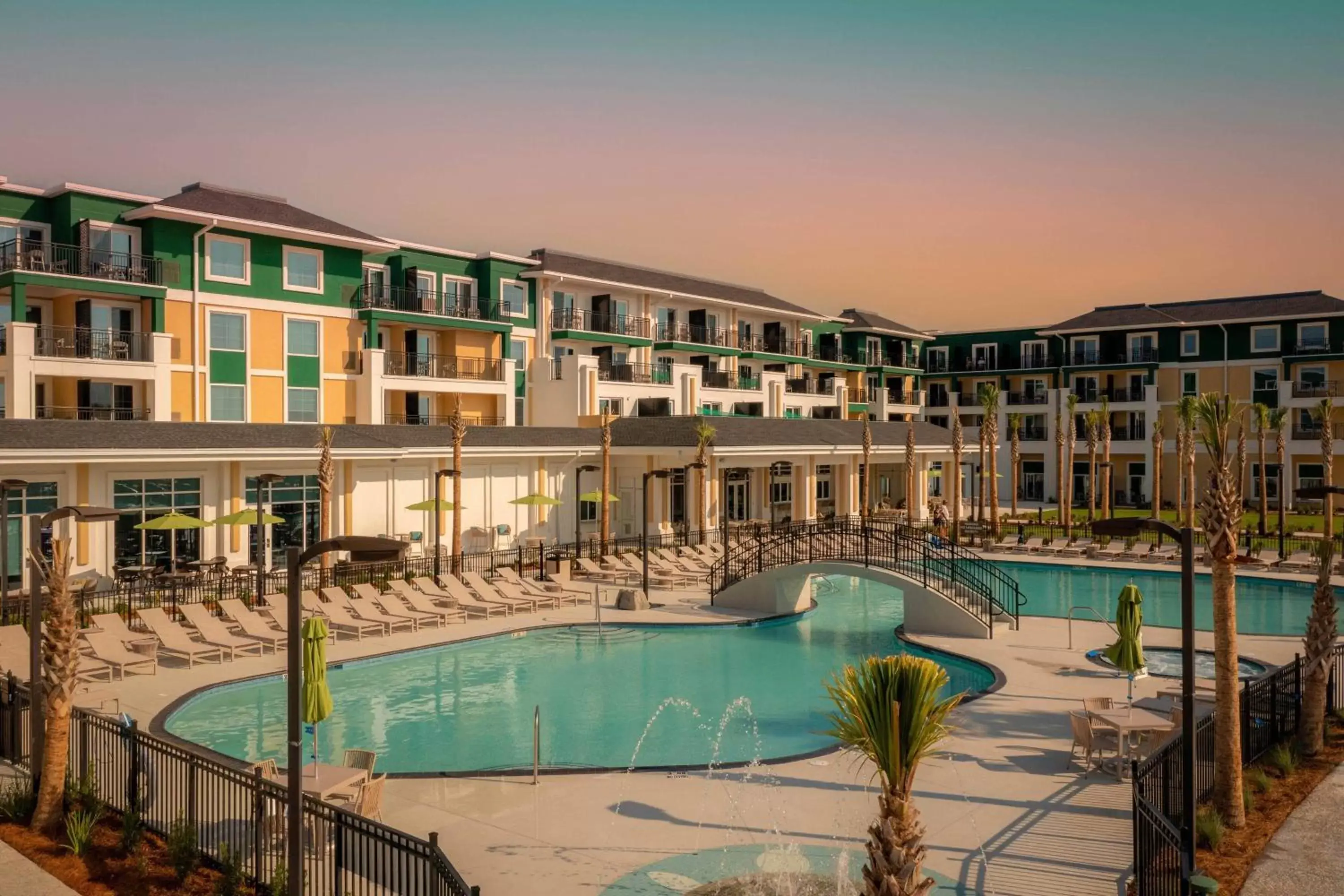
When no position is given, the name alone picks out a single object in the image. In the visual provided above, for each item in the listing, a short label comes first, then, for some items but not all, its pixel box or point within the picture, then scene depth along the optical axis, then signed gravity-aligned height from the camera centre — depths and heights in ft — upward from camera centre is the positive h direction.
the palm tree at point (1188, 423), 146.82 +5.42
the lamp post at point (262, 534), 80.64 -6.26
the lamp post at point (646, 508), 92.32 -4.78
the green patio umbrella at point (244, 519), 89.86 -4.94
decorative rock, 89.51 -12.38
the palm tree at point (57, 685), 37.86 -8.40
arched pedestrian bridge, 76.84 -9.21
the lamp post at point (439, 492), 97.45 -2.99
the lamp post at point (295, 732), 28.78 -7.68
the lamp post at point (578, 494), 116.37 -3.85
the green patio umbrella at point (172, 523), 84.06 -4.93
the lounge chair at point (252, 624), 70.74 -11.68
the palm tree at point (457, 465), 100.99 -0.17
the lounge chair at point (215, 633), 68.03 -11.67
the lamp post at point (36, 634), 40.16 -7.04
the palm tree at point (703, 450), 119.85 +1.38
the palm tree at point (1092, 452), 157.28 +1.20
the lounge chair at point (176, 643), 66.13 -11.89
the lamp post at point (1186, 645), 31.53 -5.93
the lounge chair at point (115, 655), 62.49 -11.93
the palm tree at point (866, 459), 131.40 +0.26
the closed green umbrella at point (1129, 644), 51.52 -9.58
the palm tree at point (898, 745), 24.17 -6.92
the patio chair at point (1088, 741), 44.21 -12.68
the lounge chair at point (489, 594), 87.71 -11.58
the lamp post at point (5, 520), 69.54 -3.85
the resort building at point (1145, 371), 180.04 +17.50
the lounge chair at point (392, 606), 80.53 -11.64
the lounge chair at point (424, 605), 81.87 -11.80
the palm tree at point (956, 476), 131.95 -2.34
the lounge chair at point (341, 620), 76.38 -12.04
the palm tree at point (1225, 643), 37.81 -6.97
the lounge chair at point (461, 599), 85.46 -11.70
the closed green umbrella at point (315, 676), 39.52 -8.52
